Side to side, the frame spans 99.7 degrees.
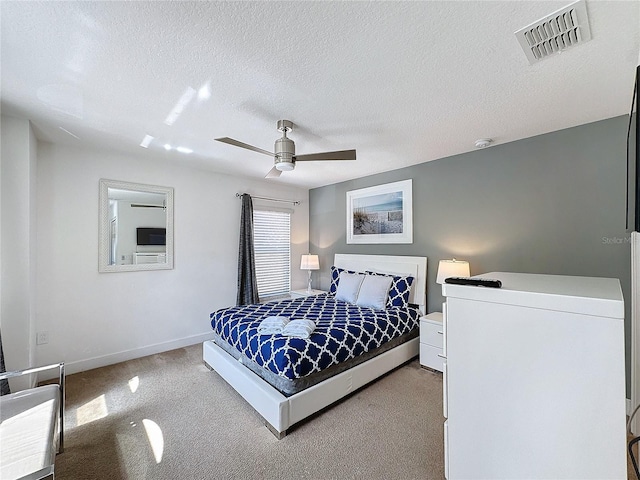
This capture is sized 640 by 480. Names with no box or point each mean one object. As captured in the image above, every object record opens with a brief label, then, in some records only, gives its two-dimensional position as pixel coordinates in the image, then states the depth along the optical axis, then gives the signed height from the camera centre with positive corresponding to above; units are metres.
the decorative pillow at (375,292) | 3.41 -0.67
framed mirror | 3.22 +0.18
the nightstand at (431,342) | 2.94 -1.13
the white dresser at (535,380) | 0.95 -0.56
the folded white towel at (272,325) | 2.45 -0.80
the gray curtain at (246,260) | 4.23 -0.31
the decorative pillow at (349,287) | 3.72 -0.66
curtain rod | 4.32 +0.74
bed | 2.09 -1.02
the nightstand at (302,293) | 4.62 -0.92
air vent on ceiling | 1.29 +1.07
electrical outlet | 2.81 -1.01
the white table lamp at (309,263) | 4.84 -0.40
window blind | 4.66 -0.19
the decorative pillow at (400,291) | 3.49 -0.67
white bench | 1.25 -1.02
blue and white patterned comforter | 2.14 -0.87
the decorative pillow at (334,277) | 4.30 -0.60
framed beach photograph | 3.91 +0.42
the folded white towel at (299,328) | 2.33 -0.79
